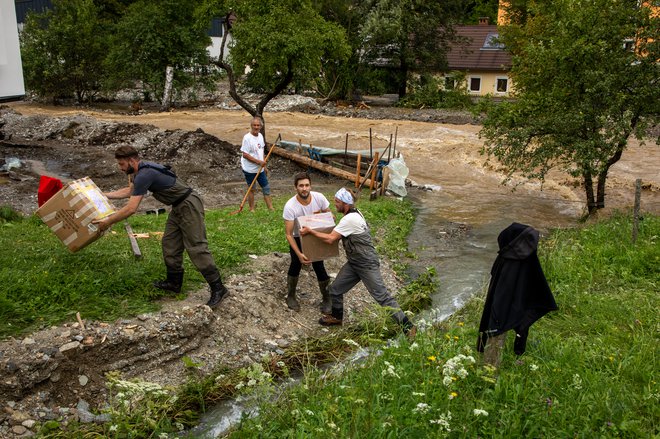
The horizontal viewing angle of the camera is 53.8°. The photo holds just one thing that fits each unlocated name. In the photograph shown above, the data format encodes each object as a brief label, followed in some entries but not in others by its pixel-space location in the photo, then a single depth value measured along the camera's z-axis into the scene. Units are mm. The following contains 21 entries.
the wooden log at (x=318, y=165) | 17391
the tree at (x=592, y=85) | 13500
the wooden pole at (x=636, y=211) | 10922
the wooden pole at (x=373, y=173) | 15938
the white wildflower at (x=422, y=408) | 4931
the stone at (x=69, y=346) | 6586
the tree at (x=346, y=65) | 38406
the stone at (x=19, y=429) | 5824
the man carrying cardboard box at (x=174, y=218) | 7297
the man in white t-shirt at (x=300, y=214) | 7805
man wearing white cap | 7406
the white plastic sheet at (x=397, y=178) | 16625
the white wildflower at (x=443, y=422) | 4875
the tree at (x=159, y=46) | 28000
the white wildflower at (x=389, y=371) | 5398
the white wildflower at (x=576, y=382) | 5670
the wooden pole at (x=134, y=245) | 8570
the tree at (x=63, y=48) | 33062
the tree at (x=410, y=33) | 36250
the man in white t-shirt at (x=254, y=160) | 12672
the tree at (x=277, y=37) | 19328
